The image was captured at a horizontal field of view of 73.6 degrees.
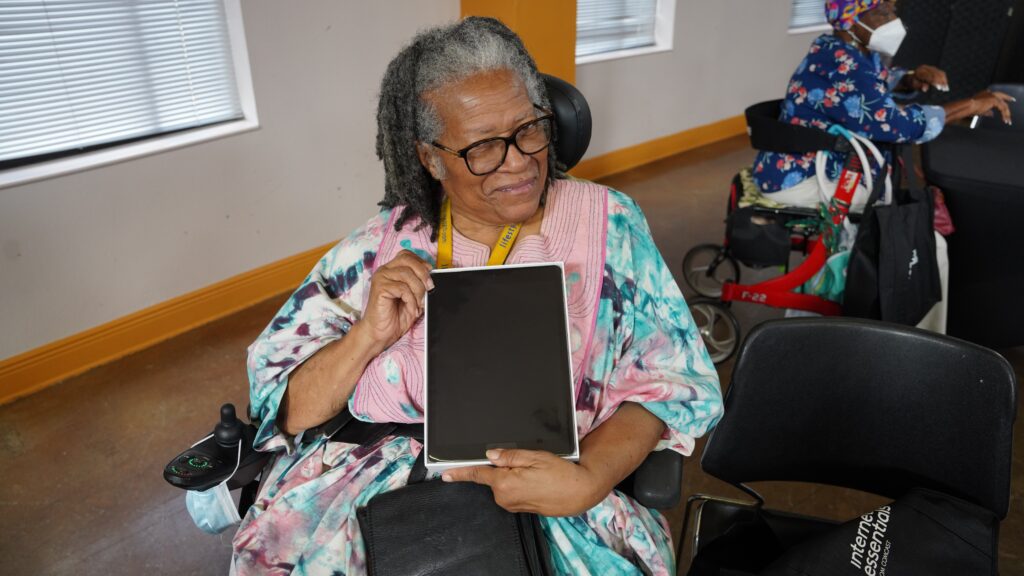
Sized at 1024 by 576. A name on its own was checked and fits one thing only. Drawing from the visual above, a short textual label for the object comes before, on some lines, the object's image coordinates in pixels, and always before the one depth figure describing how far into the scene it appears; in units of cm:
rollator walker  235
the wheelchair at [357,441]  112
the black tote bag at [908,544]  101
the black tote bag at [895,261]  216
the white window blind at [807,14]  572
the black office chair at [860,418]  113
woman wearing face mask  229
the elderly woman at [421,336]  116
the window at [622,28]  446
